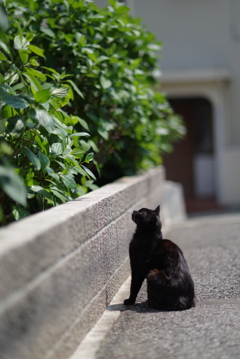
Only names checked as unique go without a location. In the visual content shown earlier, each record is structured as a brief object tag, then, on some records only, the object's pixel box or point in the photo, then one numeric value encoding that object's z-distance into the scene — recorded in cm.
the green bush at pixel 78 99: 315
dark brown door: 1591
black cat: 346
